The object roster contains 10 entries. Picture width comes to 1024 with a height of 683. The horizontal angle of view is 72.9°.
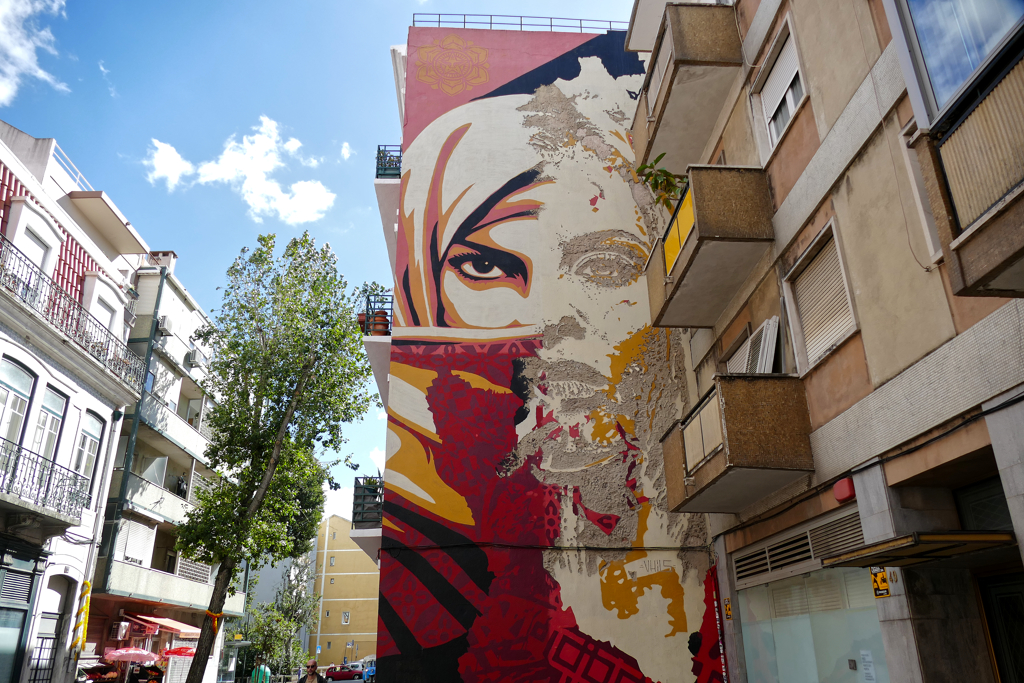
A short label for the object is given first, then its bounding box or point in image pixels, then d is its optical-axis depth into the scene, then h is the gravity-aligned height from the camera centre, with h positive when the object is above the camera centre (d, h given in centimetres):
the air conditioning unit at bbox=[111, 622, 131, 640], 2173 +7
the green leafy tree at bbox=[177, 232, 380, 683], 1891 +641
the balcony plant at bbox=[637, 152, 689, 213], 1156 +699
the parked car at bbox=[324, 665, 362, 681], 3500 -210
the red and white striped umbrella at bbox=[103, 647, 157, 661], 1962 -61
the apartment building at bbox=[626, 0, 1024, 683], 474 +249
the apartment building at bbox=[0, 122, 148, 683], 1501 +539
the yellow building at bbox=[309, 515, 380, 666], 5678 +245
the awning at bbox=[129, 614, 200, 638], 2295 +18
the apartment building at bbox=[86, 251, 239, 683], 2155 +437
